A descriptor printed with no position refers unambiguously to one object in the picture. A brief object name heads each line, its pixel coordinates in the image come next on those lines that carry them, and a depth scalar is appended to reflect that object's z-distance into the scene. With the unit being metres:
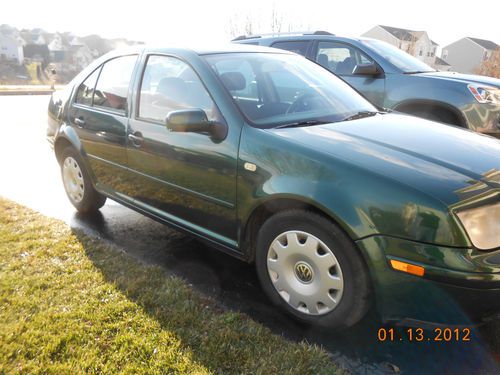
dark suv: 4.82
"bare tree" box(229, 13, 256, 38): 29.89
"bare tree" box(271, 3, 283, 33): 29.47
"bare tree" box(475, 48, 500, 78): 28.20
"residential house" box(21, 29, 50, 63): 70.50
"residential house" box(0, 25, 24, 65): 70.06
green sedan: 1.95
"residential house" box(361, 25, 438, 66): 41.74
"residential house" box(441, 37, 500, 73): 56.09
